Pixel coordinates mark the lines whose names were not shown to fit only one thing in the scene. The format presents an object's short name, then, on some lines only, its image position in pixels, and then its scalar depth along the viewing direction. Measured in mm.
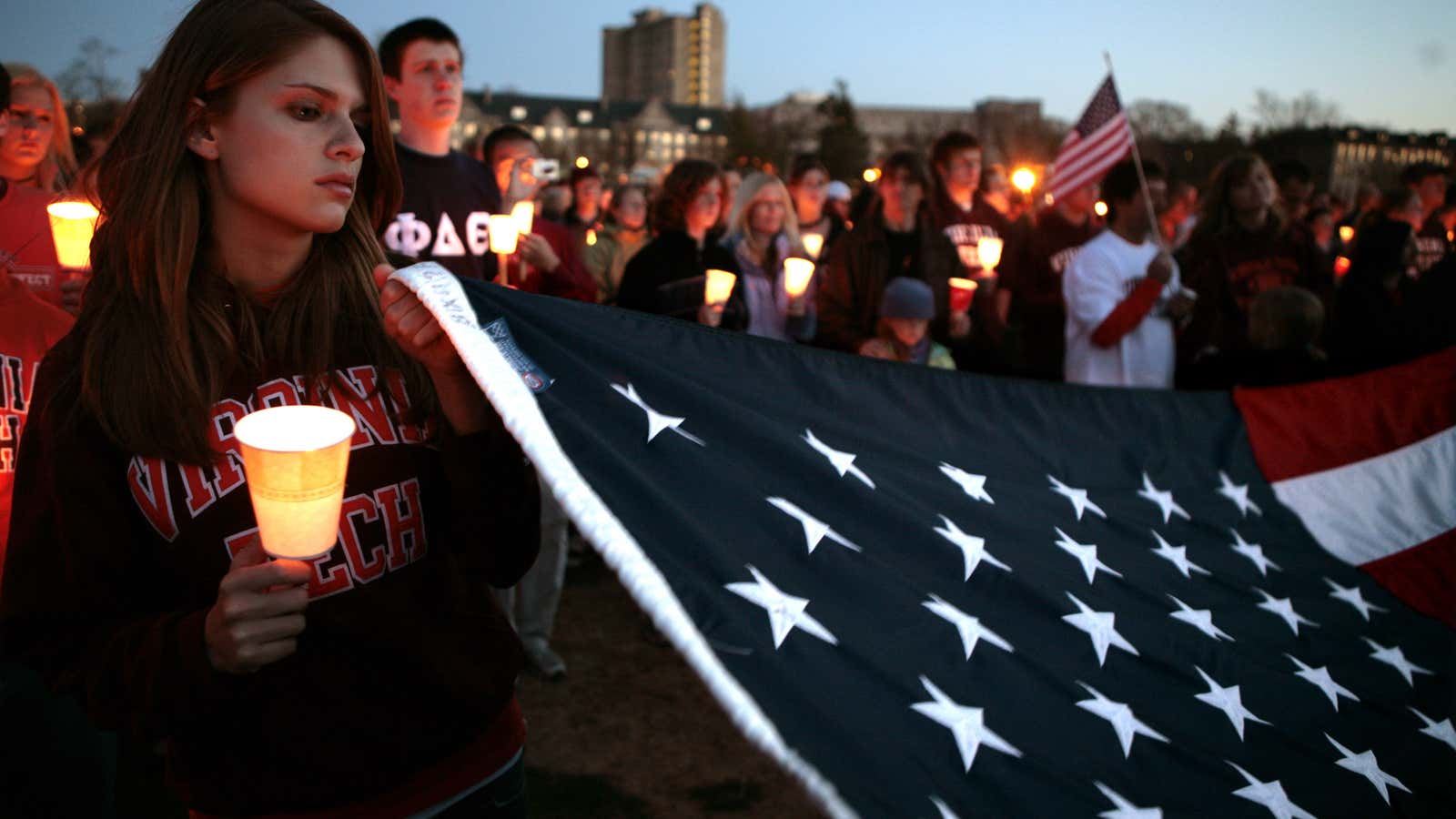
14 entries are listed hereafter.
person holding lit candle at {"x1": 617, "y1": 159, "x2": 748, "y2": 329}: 5219
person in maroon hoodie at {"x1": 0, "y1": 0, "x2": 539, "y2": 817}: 1496
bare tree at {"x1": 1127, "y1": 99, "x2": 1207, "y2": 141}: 60406
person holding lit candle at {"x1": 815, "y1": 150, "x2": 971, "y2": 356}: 6094
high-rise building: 173375
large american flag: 1578
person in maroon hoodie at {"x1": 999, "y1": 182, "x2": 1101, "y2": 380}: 7531
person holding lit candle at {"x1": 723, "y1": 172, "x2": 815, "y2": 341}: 5930
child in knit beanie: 5340
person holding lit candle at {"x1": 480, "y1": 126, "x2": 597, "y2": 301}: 4305
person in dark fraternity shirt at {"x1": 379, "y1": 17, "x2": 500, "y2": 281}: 4250
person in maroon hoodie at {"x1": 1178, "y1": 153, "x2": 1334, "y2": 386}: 6527
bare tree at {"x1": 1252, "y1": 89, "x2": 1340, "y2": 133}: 49719
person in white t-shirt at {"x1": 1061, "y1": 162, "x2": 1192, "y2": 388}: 5535
